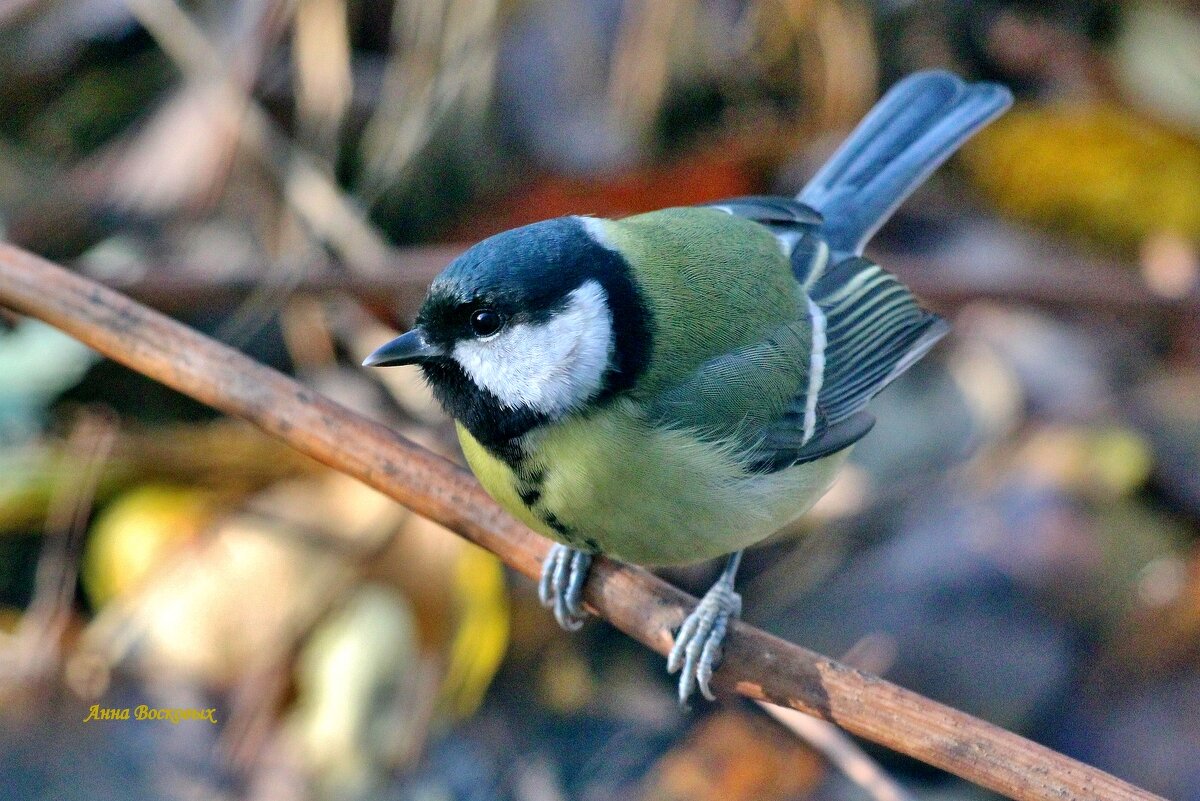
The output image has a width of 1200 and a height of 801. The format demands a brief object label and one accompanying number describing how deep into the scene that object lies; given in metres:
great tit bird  2.49
